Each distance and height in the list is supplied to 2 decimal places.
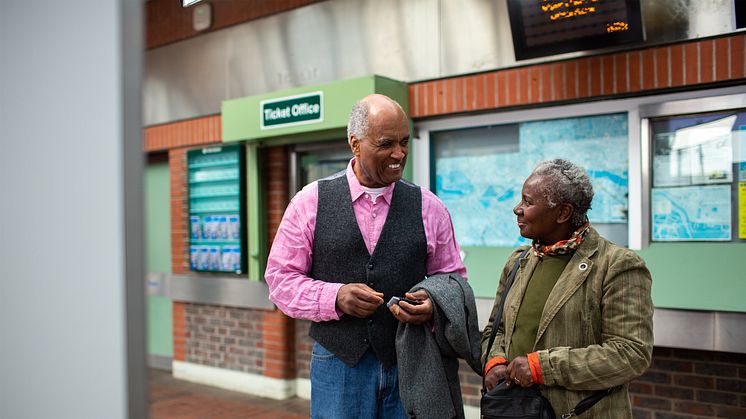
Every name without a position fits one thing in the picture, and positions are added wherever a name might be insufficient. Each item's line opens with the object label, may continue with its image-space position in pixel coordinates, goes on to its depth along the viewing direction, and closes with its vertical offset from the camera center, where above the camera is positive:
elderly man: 2.14 -0.20
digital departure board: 3.61 +1.03
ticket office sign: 4.86 +0.74
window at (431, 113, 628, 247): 4.05 +0.24
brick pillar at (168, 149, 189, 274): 6.65 -0.06
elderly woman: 2.06 -0.36
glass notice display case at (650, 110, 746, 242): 3.58 +0.13
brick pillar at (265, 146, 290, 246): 5.86 +0.21
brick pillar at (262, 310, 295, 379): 5.76 -1.25
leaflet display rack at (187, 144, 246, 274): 5.98 -0.02
